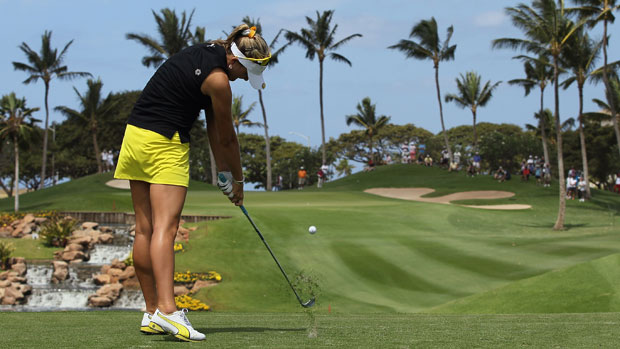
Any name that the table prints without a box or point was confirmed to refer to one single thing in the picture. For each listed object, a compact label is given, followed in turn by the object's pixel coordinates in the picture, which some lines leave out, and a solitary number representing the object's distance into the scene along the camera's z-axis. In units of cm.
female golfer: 559
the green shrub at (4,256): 2209
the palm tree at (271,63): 6328
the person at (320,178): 5892
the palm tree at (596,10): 4169
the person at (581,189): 4692
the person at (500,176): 5134
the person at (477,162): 5733
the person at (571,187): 4681
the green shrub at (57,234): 2466
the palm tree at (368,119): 8406
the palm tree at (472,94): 7250
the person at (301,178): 6148
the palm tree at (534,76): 5947
